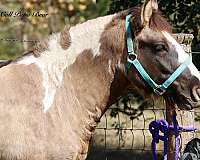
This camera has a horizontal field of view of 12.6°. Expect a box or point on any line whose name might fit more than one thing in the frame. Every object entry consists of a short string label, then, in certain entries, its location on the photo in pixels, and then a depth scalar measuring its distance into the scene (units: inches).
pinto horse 229.3
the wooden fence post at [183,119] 311.8
